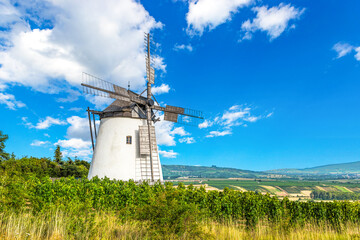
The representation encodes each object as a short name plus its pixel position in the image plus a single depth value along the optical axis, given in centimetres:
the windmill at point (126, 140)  1827
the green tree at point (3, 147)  3672
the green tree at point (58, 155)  4522
